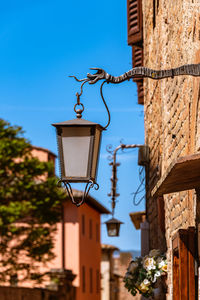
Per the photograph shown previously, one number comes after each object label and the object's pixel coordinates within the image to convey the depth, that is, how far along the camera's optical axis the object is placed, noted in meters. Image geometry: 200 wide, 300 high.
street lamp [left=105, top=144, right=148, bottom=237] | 19.10
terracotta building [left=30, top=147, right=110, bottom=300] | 42.64
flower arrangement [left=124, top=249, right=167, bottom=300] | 11.05
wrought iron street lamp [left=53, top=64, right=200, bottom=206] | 7.41
